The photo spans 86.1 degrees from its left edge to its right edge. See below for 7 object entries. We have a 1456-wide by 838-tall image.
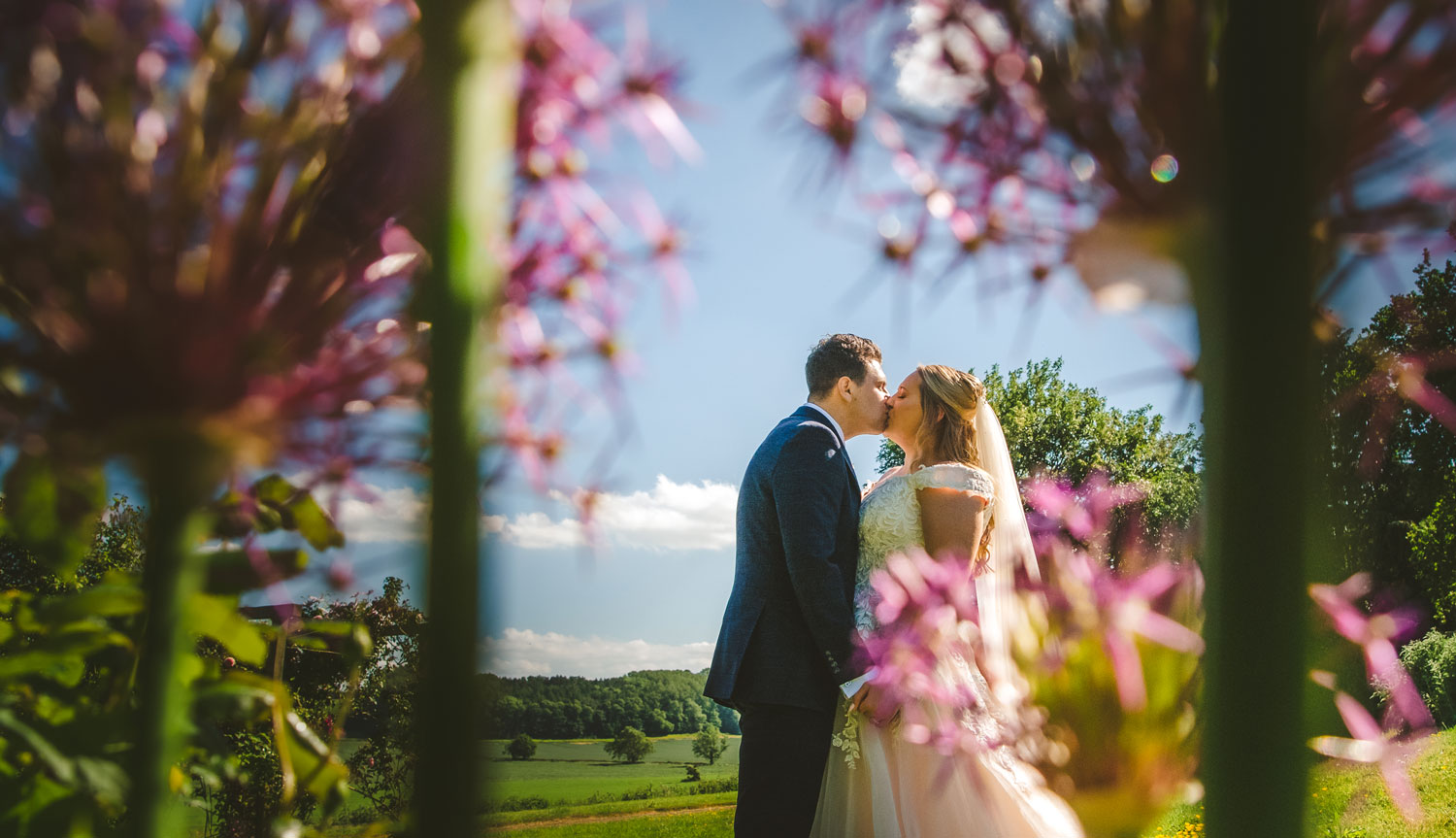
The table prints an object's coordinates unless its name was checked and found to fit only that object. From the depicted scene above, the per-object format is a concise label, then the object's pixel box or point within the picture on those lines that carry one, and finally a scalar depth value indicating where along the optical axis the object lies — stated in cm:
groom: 291
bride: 274
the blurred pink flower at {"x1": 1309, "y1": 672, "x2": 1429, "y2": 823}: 49
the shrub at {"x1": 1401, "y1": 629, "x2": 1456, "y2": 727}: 1467
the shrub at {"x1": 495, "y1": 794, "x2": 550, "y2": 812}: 2904
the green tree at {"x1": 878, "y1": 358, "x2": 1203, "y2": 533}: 2211
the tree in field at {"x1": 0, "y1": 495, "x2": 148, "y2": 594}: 1304
